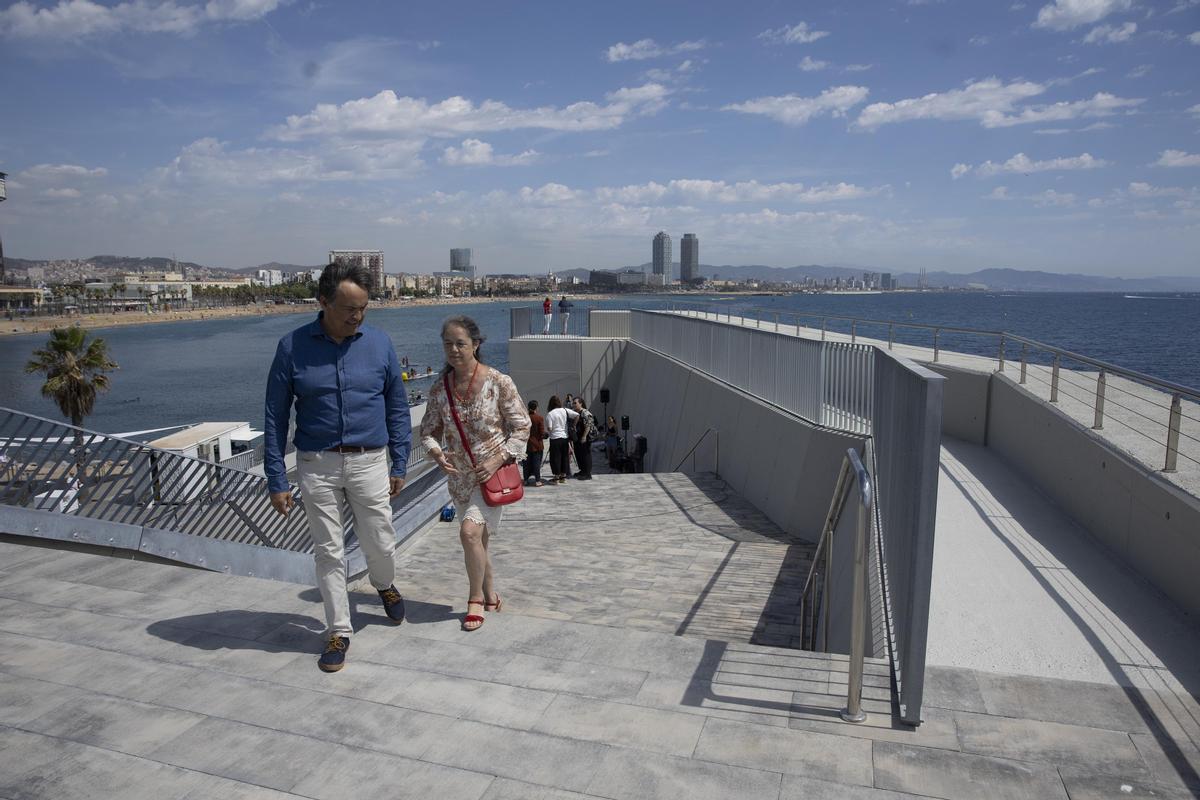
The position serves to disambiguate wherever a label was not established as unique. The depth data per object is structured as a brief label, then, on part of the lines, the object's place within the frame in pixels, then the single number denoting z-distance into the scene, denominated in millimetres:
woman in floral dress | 4953
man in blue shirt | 4340
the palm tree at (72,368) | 32094
